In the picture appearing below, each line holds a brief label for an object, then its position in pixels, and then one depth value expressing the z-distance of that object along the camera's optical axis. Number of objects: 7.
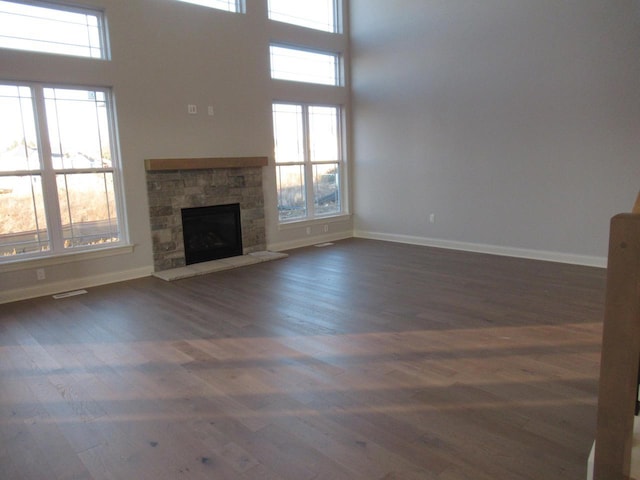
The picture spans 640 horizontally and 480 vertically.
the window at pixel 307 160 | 6.88
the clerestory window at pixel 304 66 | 6.66
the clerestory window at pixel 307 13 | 6.56
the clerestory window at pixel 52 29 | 4.51
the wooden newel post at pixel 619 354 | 1.32
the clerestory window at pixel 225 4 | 5.83
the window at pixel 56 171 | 4.62
